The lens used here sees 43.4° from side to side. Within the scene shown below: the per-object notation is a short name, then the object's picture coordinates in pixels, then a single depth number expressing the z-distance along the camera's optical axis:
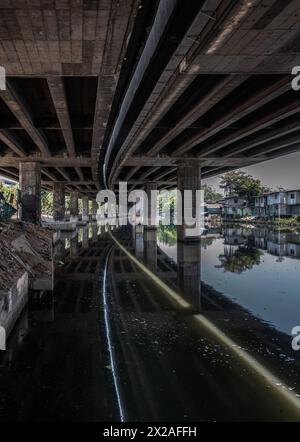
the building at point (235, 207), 99.59
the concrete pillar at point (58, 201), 52.28
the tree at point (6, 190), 84.85
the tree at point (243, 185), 95.06
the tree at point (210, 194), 153.70
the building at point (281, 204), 78.94
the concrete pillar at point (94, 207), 114.07
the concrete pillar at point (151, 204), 55.78
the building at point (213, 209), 110.36
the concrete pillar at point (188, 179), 33.19
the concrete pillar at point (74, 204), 71.75
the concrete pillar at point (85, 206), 93.12
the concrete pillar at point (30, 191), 32.41
